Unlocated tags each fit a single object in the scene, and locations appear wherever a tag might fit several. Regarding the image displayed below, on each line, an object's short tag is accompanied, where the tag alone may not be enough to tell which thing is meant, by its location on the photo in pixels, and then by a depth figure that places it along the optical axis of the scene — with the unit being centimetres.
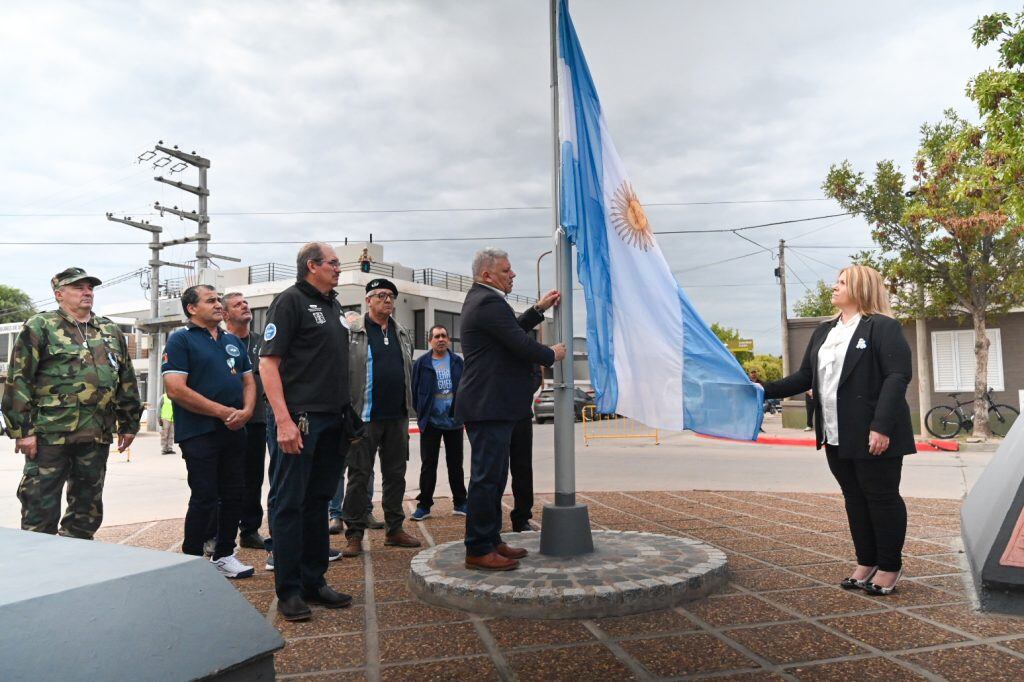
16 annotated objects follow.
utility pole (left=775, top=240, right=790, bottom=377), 1975
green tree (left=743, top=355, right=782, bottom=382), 3856
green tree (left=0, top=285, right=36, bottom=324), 5509
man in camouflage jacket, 423
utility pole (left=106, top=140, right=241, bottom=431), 2640
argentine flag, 455
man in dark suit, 414
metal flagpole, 441
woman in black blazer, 384
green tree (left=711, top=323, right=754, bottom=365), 6752
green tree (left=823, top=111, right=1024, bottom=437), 1478
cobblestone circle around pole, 358
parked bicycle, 1622
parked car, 2659
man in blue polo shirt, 443
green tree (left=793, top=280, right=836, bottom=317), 5100
